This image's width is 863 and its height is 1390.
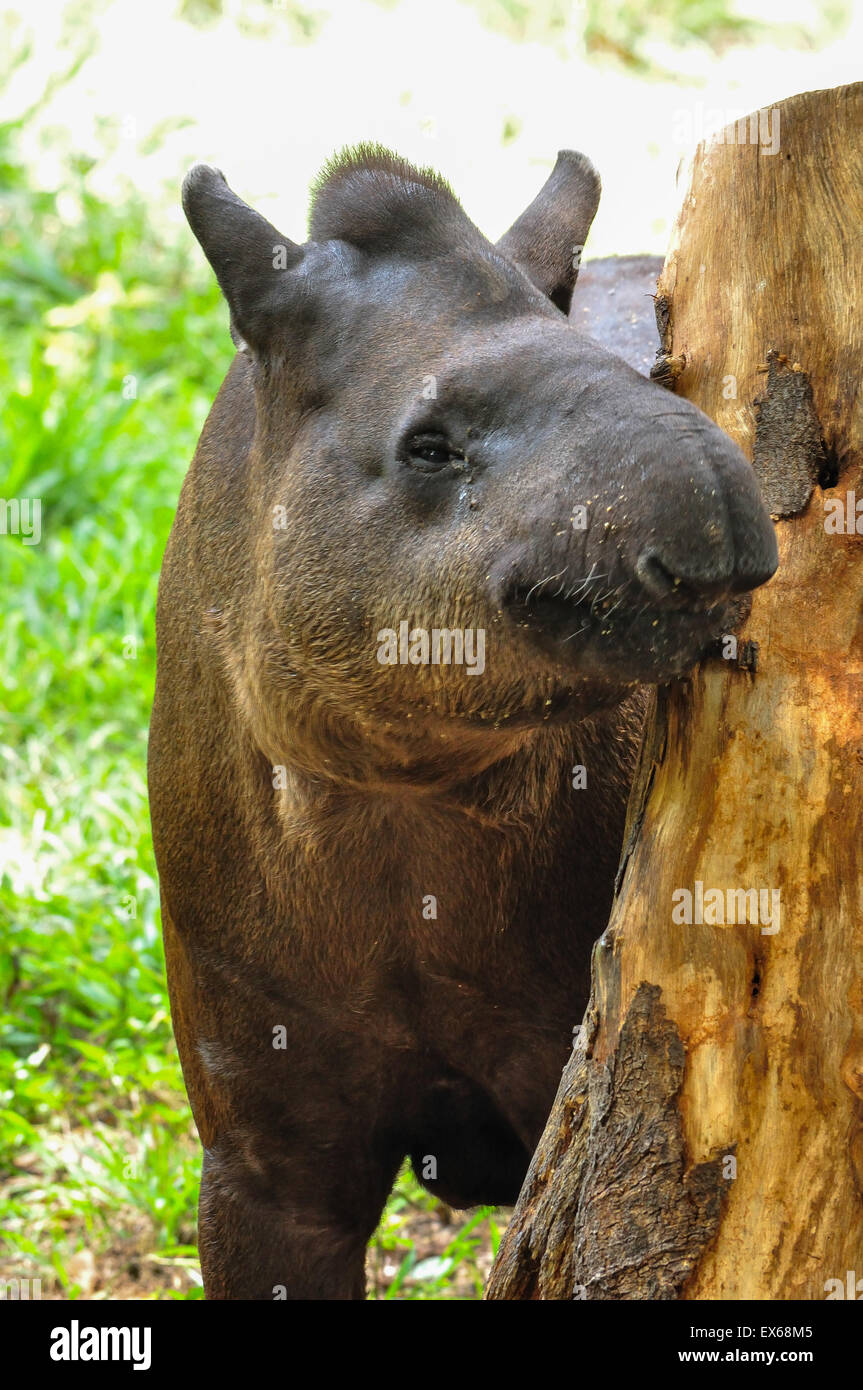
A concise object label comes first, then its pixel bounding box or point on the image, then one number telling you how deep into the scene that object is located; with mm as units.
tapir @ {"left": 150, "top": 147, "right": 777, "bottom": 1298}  2951
